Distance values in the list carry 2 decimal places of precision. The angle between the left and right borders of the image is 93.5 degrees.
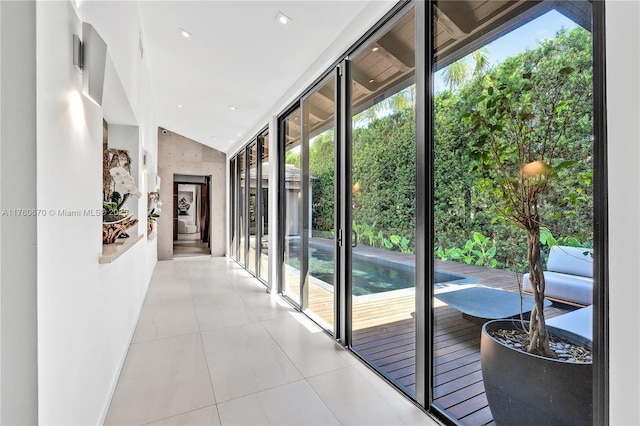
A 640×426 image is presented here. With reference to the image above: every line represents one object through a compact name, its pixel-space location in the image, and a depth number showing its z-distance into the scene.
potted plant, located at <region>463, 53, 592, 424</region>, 1.29
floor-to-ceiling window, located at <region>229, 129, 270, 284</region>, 5.50
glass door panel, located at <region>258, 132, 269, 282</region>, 5.25
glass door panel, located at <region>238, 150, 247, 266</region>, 6.88
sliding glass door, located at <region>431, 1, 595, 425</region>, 1.26
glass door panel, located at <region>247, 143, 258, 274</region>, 6.06
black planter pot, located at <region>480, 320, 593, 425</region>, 1.23
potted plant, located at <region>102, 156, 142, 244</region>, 2.08
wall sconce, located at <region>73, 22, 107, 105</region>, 1.38
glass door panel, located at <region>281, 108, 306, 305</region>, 4.12
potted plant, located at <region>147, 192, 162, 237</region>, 4.78
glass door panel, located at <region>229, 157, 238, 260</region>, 7.82
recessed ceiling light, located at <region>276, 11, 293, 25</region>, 2.65
